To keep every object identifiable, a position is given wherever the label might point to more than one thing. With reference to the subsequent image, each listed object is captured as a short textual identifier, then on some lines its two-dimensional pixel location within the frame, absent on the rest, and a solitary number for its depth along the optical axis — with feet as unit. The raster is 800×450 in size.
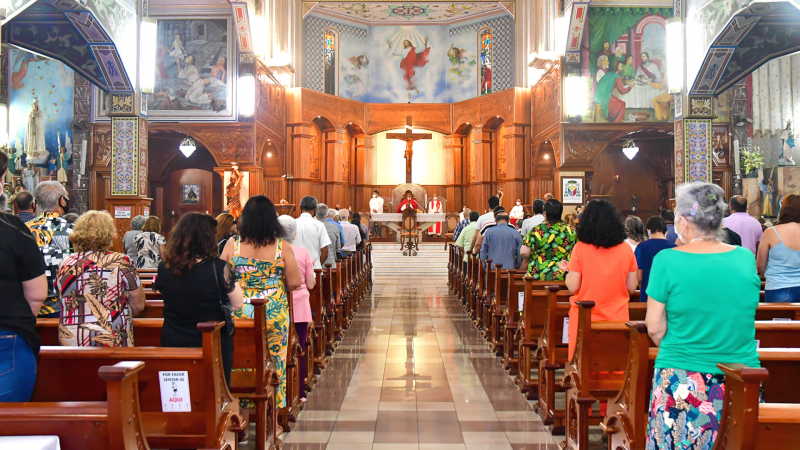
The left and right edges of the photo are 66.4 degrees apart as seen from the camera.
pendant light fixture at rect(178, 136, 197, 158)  57.36
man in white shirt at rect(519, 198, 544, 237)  25.71
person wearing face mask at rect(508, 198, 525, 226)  55.06
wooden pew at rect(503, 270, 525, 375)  20.56
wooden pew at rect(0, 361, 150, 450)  6.43
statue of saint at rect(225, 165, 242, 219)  55.67
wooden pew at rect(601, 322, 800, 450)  9.20
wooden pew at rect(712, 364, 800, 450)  6.16
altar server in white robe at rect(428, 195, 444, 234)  68.03
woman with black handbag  10.49
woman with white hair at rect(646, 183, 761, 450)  7.68
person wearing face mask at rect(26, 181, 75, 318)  13.17
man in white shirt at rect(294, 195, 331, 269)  21.03
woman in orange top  12.76
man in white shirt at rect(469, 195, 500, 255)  30.73
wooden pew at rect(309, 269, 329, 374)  20.27
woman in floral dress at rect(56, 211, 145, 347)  10.80
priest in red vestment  66.93
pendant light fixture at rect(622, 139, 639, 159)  54.90
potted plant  53.21
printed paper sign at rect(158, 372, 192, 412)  9.44
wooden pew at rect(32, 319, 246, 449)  9.20
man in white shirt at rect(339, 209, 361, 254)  34.99
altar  64.54
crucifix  65.72
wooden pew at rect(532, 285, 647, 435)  14.60
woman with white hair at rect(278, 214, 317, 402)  15.24
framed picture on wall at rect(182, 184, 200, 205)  69.46
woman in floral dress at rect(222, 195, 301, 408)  12.75
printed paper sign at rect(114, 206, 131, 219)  34.78
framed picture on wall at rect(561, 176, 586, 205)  52.26
